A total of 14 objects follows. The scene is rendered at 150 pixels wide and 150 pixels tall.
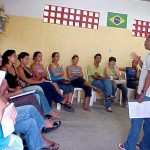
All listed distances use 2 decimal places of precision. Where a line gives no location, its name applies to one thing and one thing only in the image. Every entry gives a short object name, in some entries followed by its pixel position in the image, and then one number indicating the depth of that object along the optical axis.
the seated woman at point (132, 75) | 4.89
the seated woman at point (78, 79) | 4.31
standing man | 2.17
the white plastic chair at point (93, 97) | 4.58
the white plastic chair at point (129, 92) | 4.94
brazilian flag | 5.33
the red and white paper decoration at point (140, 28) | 5.49
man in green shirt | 4.35
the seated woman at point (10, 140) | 1.26
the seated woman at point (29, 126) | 1.83
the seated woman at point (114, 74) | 4.83
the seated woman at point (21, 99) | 2.23
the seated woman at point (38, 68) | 4.15
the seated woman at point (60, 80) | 4.07
